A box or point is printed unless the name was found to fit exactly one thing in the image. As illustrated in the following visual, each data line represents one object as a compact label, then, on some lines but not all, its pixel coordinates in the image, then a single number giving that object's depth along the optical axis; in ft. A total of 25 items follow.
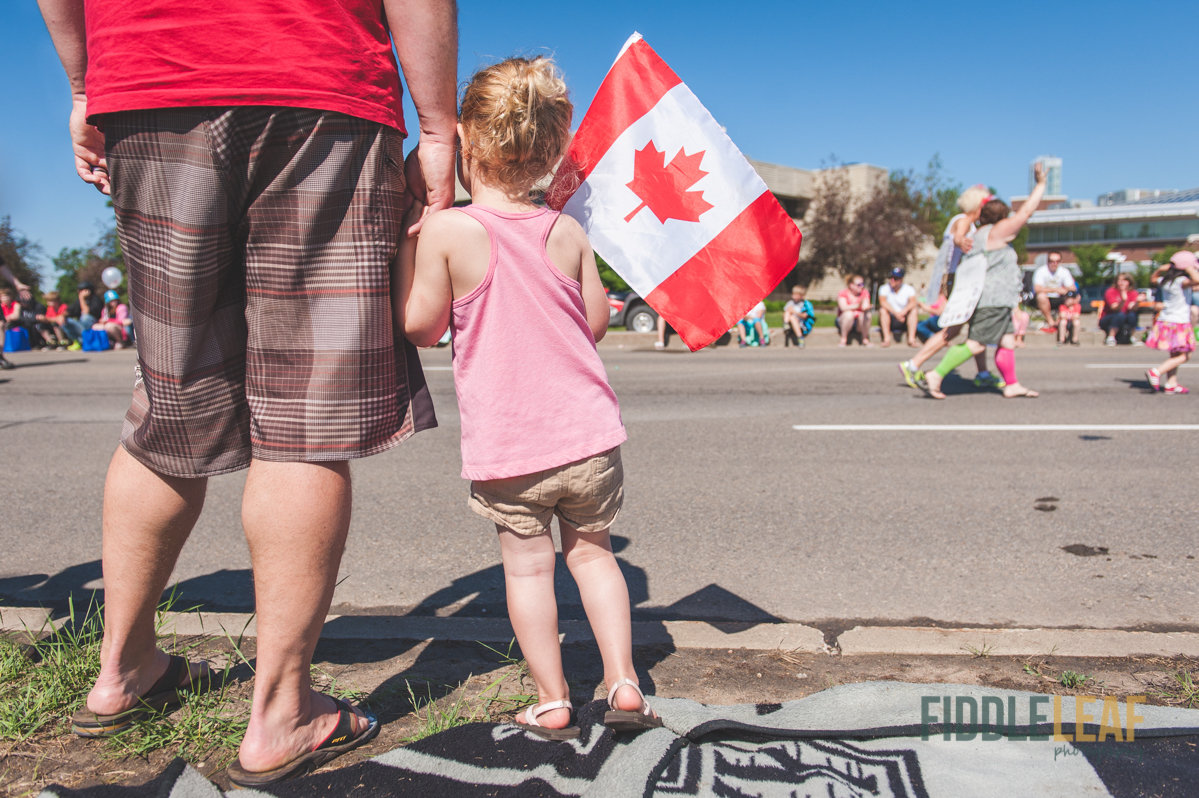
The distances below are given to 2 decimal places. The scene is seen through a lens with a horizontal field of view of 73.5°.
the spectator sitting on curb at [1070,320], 48.03
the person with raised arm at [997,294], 24.00
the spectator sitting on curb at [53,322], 55.83
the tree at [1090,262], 252.62
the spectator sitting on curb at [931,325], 42.11
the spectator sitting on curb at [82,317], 55.67
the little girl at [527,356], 5.59
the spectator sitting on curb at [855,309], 48.50
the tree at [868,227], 103.40
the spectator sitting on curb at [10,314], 55.26
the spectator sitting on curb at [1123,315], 47.44
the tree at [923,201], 106.22
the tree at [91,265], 157.89
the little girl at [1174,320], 25.48
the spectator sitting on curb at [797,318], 49.47
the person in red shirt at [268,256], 4.80
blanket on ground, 5.30
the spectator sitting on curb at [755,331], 47.83
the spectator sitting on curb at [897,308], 49.08
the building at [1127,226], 310.04
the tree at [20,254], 120.26
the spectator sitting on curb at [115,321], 55.52
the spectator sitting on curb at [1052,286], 49.75
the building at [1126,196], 406.27
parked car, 57.25
